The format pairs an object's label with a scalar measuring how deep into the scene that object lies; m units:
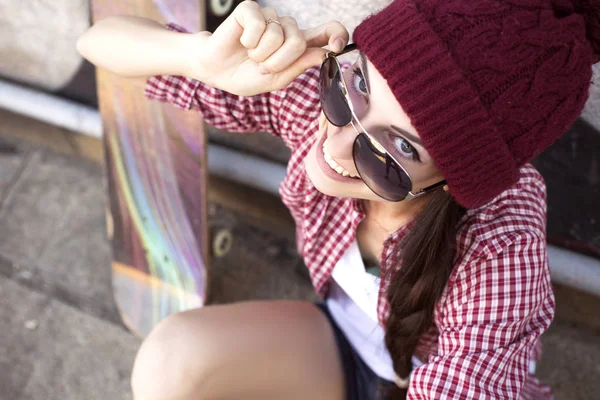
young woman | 1.02
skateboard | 1.92
